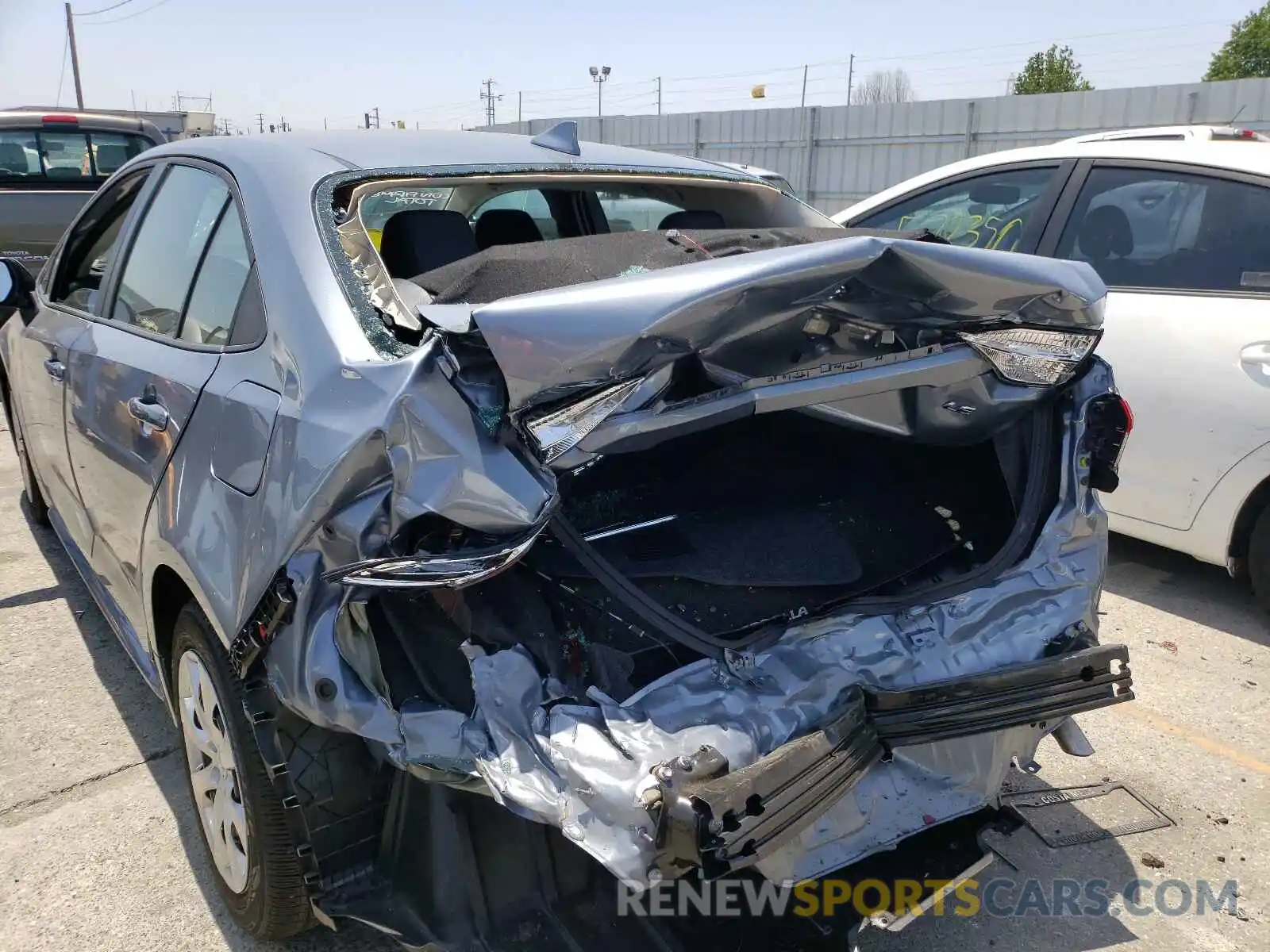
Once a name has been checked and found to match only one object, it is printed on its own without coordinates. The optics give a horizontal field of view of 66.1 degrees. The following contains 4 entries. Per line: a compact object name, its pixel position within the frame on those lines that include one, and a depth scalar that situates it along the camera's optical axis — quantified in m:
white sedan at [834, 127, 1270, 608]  3.64
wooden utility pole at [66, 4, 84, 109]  43.25
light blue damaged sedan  1.66
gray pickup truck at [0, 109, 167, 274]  9.04
